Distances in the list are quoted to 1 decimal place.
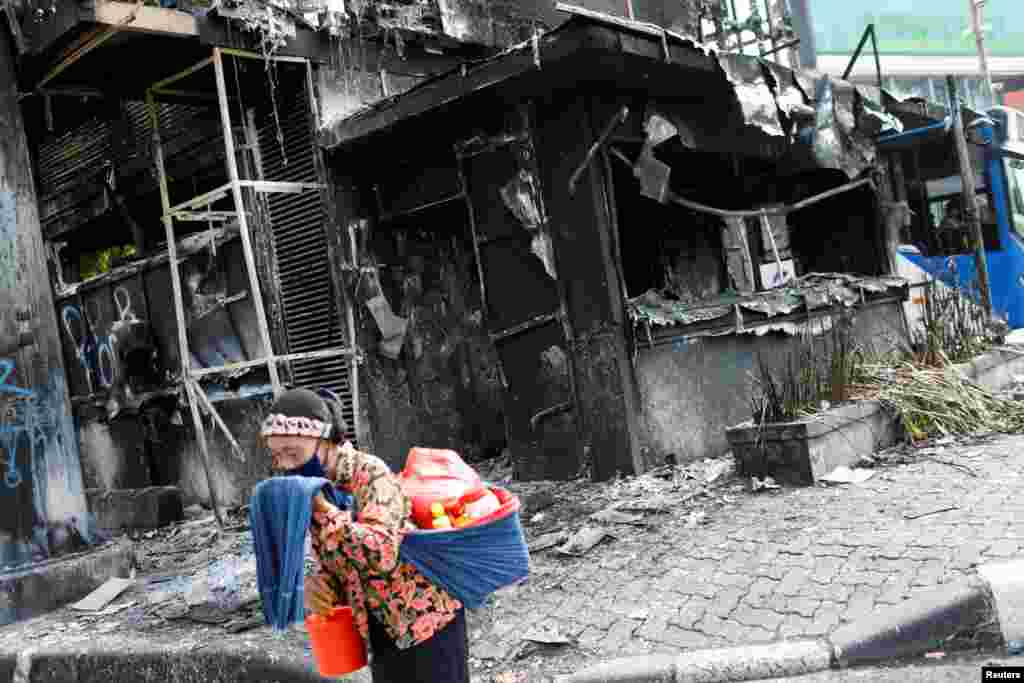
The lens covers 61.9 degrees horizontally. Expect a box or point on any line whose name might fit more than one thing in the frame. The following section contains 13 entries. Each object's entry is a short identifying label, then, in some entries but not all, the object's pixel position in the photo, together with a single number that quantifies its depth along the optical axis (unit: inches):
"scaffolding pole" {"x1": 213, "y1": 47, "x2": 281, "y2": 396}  283.9
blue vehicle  476.1
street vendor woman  98.5
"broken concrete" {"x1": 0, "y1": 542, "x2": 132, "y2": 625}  240.5
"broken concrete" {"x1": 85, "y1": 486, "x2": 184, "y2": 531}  355.9
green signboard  1363.2
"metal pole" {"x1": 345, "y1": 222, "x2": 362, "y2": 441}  312.0
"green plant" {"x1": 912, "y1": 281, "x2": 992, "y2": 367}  301.7
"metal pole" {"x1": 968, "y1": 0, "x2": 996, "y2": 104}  935.0
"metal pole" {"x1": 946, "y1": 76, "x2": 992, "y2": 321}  375.9
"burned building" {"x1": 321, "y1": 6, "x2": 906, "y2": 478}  267.4
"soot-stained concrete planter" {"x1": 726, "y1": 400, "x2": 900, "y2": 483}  226.4
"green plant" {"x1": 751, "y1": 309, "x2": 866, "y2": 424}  238.7
